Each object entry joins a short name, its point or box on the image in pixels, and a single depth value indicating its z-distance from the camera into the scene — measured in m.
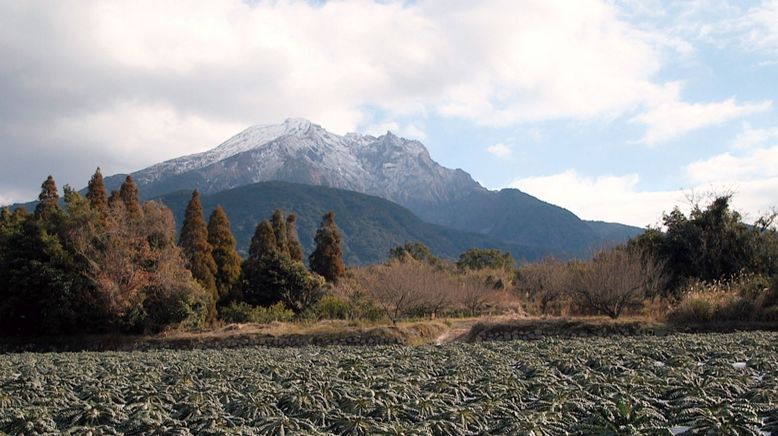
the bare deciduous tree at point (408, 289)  24.69
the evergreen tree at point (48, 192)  34.92
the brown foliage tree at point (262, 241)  35.50
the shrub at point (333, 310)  27.62
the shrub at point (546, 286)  25.94
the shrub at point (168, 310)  22.73
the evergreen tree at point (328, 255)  39.16
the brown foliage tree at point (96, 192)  31.53
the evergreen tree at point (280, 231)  37.97
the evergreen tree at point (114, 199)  26.25
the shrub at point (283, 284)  30.30
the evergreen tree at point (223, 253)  31.70
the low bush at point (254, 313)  26.20
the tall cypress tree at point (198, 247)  29.70
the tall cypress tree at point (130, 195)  30.42
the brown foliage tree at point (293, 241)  39.69
